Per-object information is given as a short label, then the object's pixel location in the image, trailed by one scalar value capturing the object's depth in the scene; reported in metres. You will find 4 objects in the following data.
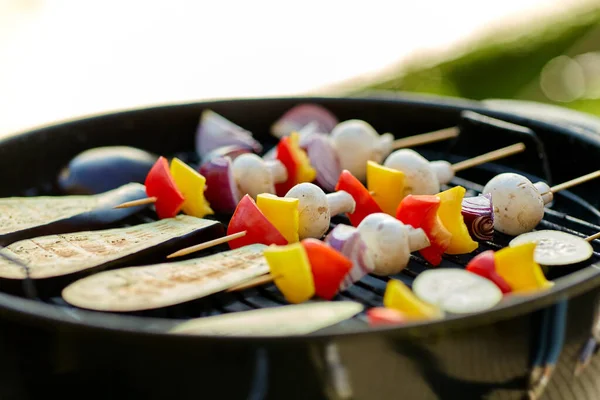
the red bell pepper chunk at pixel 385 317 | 1.51
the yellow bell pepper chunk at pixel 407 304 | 1.53
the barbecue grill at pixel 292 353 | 1.38
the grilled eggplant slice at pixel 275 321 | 1.45
